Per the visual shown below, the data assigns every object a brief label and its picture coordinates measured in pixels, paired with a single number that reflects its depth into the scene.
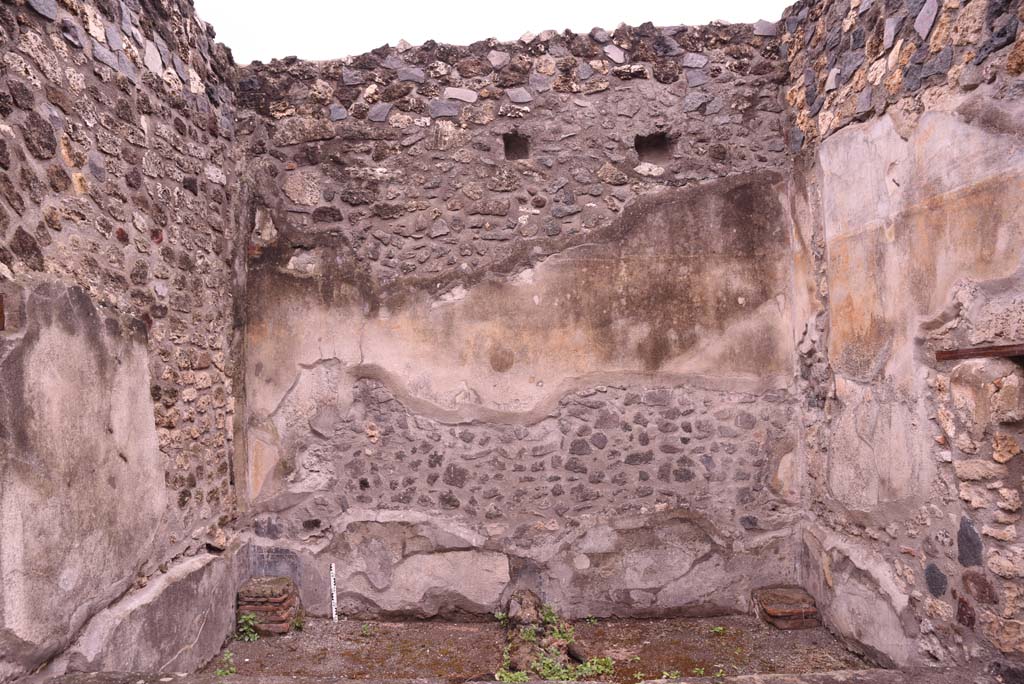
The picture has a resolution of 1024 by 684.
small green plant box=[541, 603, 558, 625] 3.91
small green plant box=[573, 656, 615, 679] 3.34
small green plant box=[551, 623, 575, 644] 3.78
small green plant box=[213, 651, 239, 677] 3.44
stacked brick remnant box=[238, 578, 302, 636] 3.88
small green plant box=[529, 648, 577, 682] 3.29
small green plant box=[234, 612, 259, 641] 3.85
